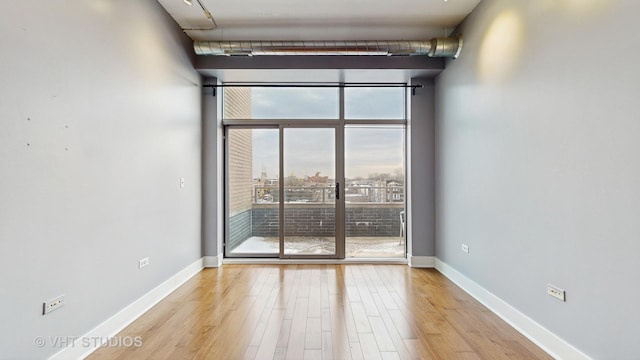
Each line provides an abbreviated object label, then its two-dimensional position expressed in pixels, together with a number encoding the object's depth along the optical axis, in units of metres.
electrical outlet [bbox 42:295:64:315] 1.89
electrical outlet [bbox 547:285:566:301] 2.14
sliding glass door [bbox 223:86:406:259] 4.71
